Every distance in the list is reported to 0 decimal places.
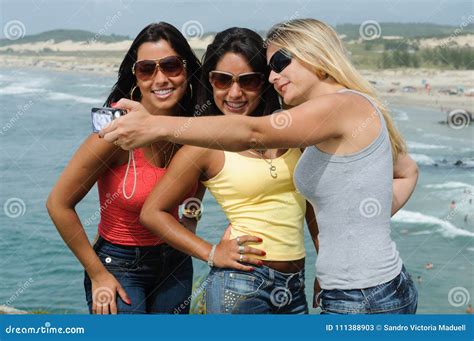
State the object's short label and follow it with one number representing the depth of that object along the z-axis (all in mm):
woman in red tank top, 3754
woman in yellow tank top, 3449
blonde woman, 2867
